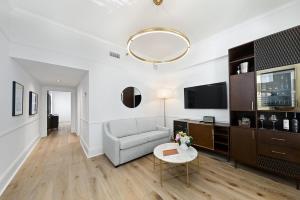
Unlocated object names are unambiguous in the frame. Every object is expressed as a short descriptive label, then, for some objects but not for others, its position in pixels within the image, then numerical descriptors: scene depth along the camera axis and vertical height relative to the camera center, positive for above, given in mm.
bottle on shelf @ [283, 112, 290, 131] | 2093 -381
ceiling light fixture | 1930 +1026
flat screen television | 3295 +112
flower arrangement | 2471 -759
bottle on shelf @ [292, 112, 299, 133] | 1991 -380
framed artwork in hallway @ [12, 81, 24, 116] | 2584 +75
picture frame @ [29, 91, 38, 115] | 3904 -41
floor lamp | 4695 +248
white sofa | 2822 -915
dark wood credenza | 2951 -846
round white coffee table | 2116 -938
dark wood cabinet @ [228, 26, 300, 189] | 1970 -270
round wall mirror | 4133 +132
